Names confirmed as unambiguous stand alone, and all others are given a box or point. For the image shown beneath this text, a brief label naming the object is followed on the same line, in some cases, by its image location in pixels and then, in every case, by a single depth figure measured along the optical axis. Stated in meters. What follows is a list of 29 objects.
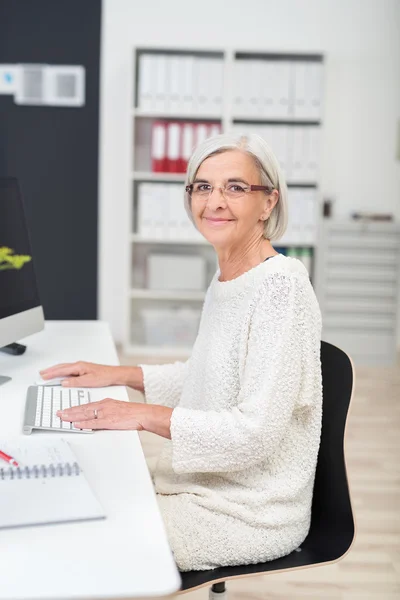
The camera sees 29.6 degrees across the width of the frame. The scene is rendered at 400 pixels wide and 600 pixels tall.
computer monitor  1.93
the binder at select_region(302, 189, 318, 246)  4.94
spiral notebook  1.07
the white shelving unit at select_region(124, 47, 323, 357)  4.85
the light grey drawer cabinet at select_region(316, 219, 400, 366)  5.01
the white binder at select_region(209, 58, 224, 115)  4.84
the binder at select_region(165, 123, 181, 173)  4.88
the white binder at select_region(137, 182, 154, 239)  4.96
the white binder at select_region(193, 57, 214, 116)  4.84
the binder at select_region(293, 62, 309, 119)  4.86
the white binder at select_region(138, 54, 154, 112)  4.83
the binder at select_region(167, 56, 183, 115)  4.83
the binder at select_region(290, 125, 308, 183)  4.90
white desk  0.91
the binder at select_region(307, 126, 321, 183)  4.91
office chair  1.47
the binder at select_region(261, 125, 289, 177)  4.88
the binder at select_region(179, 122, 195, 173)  4.88
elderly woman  1.38
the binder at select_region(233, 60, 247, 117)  4.84
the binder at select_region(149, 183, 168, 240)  4.96
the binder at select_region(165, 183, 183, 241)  4.96
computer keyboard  1.46
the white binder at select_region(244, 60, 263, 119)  4.85
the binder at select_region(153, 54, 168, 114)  4.83
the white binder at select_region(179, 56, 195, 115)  4.83
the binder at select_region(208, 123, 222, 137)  4.92
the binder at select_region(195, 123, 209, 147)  4.89
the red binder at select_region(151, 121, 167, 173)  4.89
